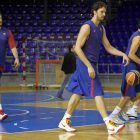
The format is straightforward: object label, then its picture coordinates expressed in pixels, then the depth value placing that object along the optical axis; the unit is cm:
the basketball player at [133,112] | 728
